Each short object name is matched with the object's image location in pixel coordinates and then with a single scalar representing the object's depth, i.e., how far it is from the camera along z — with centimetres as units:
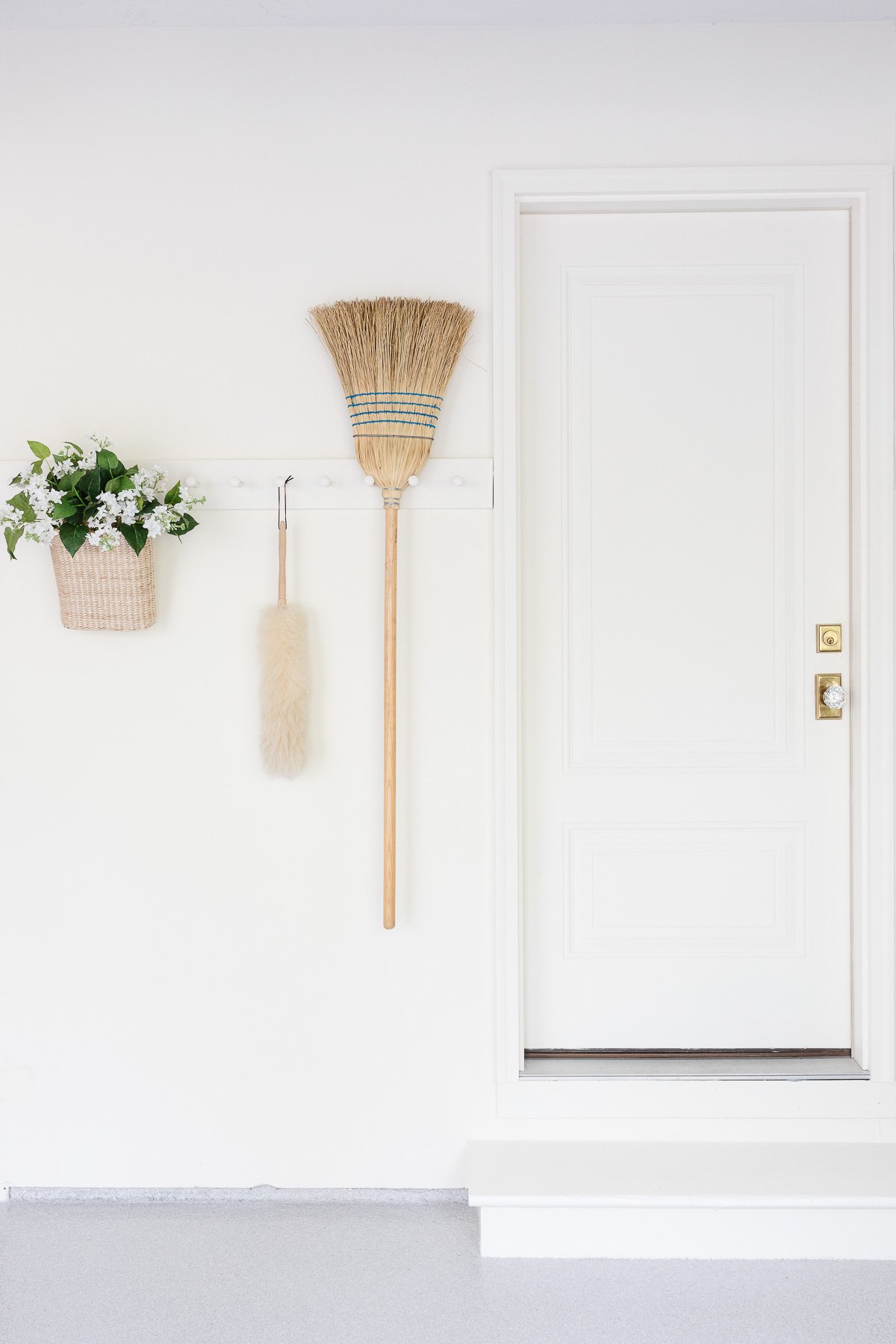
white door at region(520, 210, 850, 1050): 205
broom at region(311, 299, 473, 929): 190
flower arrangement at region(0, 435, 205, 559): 182
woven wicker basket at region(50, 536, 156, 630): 189
